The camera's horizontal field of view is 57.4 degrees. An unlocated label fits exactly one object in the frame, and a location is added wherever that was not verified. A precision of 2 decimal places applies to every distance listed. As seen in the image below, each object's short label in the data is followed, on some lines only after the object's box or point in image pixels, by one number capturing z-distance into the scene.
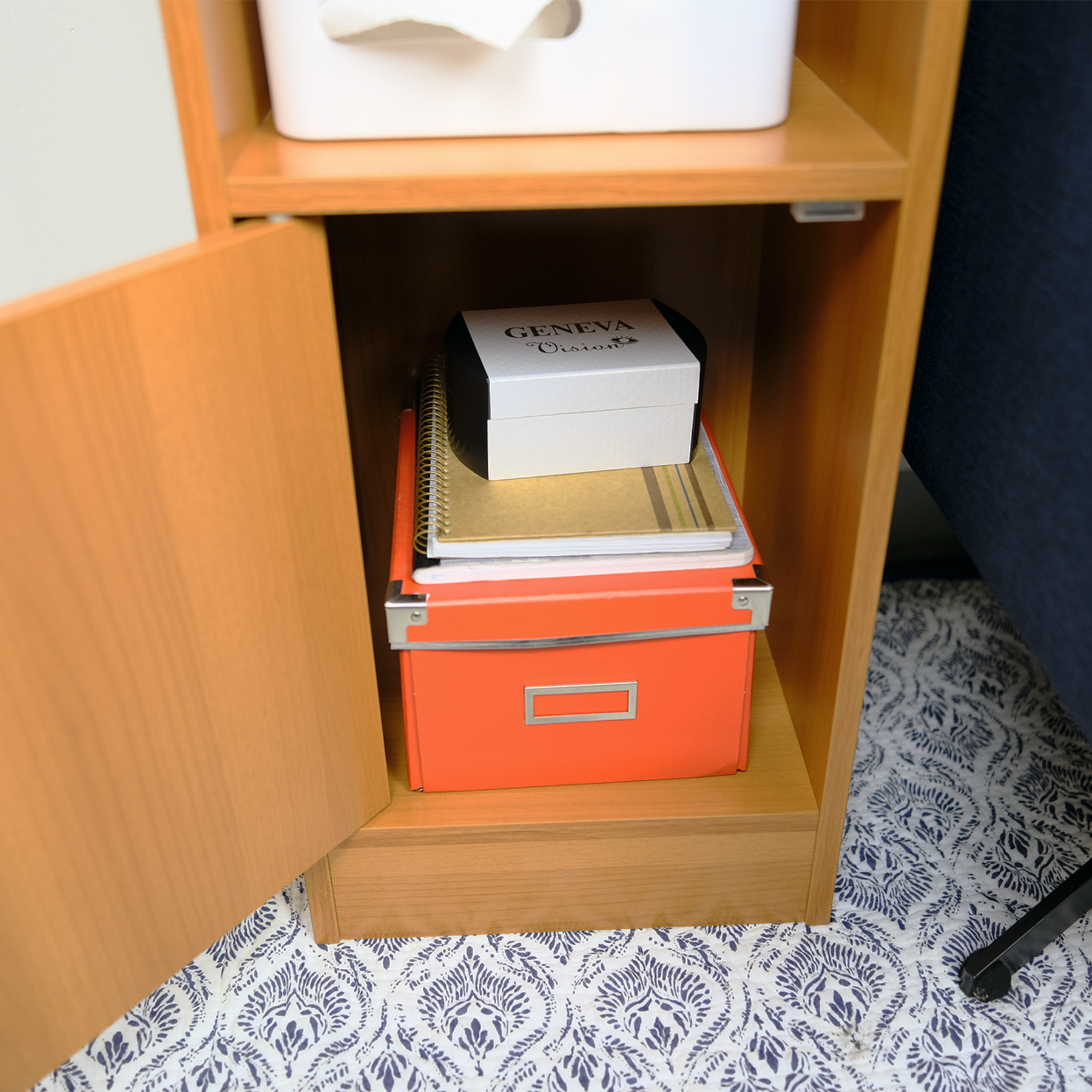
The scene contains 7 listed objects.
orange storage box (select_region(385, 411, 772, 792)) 0.65
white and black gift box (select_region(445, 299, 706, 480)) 0.69
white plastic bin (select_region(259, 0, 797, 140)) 0.55
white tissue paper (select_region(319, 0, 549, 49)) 0.51
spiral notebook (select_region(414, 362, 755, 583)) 0.65
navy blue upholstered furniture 0.52
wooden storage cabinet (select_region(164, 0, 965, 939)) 0.51
